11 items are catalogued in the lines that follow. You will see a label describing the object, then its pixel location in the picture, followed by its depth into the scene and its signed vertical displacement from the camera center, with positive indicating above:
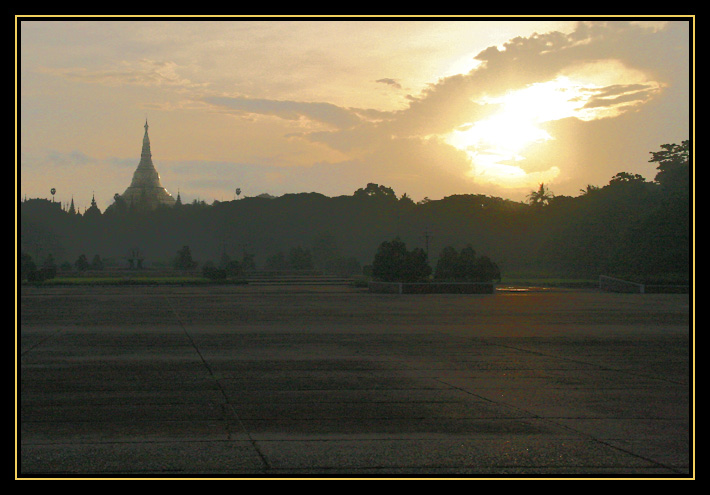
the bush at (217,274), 68.06 -2.47
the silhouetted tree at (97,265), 99.19 -2.32
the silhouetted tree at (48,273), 66.74 -2.29
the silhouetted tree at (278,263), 106.81 -2.37
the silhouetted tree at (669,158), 89.12 +10.94
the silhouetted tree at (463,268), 48.03 -1.50
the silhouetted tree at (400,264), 46.62 -1.17
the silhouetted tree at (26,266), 68.50 -1.72
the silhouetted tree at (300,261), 99.69 -1.97
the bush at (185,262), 96.00 -1.92
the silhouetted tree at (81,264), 93.69 -2.07
